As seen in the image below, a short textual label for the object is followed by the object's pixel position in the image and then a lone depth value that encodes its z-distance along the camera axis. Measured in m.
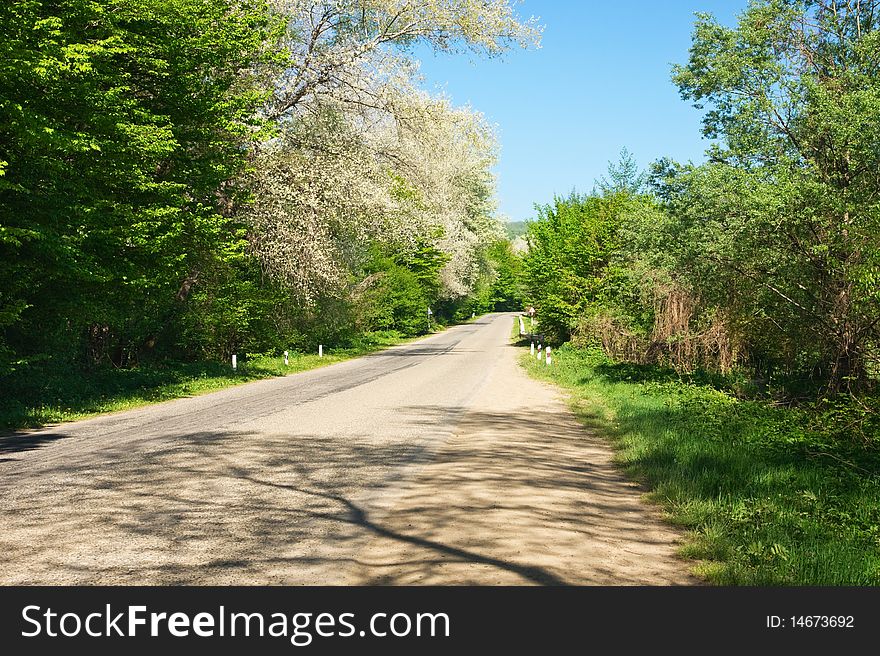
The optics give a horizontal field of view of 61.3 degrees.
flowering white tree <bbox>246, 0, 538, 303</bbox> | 25.36
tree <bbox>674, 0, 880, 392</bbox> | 14.38
